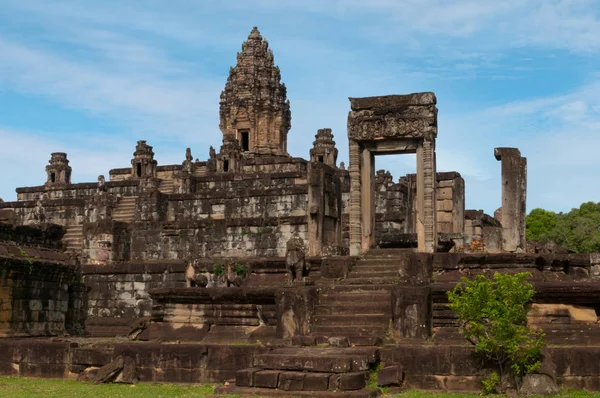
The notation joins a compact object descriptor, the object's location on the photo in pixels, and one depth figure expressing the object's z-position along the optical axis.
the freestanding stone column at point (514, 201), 21.75
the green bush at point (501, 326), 12.71
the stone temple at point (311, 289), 13.38
